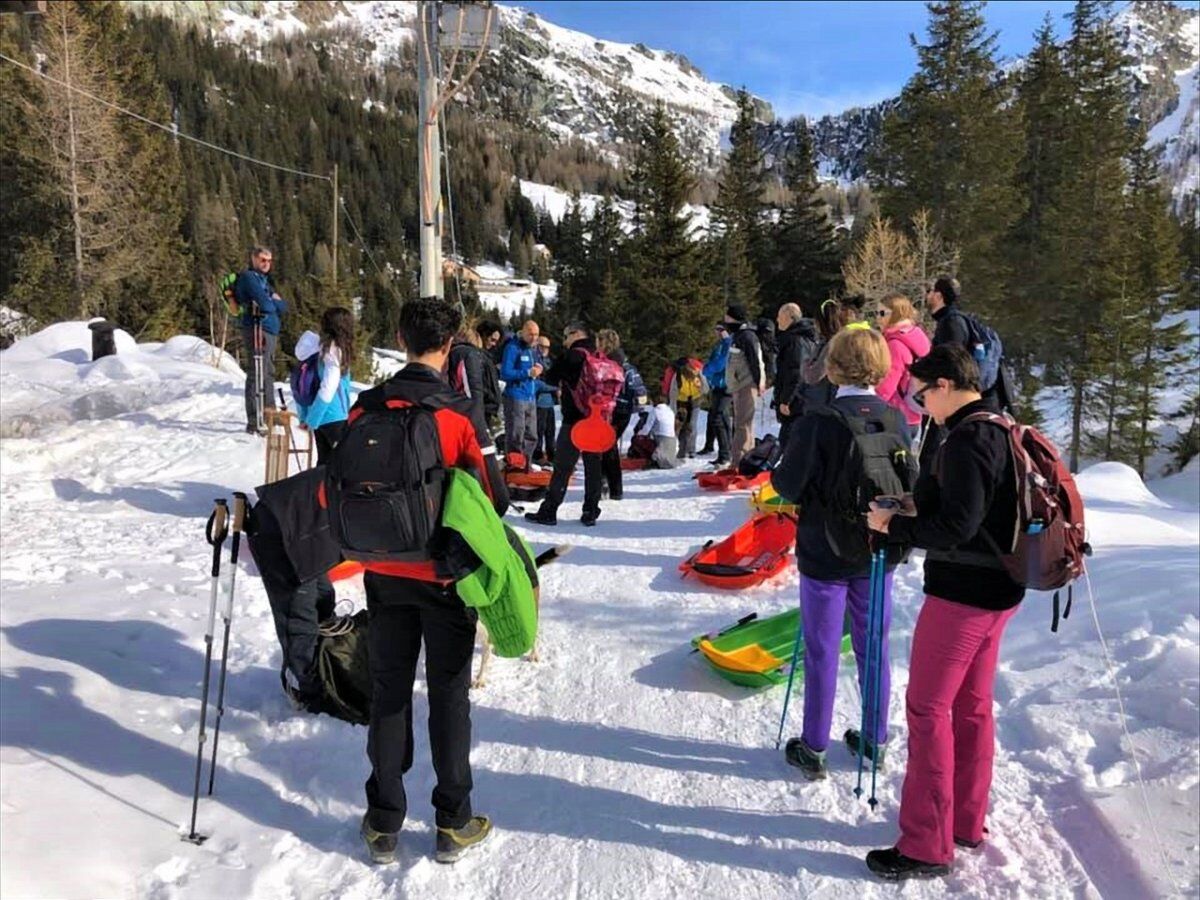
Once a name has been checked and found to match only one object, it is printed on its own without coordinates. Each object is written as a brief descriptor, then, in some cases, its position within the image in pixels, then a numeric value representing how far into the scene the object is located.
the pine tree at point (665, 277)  33.88
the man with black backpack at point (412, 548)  2.68
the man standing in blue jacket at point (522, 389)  9.47
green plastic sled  4.34
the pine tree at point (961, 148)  34.59
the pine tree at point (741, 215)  41.53
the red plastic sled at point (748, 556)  5.91
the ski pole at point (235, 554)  3.29
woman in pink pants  2.55
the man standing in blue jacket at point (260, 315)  9.17
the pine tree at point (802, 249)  44.00
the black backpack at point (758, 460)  9.13
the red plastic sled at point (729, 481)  8.93
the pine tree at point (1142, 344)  31.41
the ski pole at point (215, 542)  3.18
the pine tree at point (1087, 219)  32.81
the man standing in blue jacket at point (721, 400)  10.07
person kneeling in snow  10.85
